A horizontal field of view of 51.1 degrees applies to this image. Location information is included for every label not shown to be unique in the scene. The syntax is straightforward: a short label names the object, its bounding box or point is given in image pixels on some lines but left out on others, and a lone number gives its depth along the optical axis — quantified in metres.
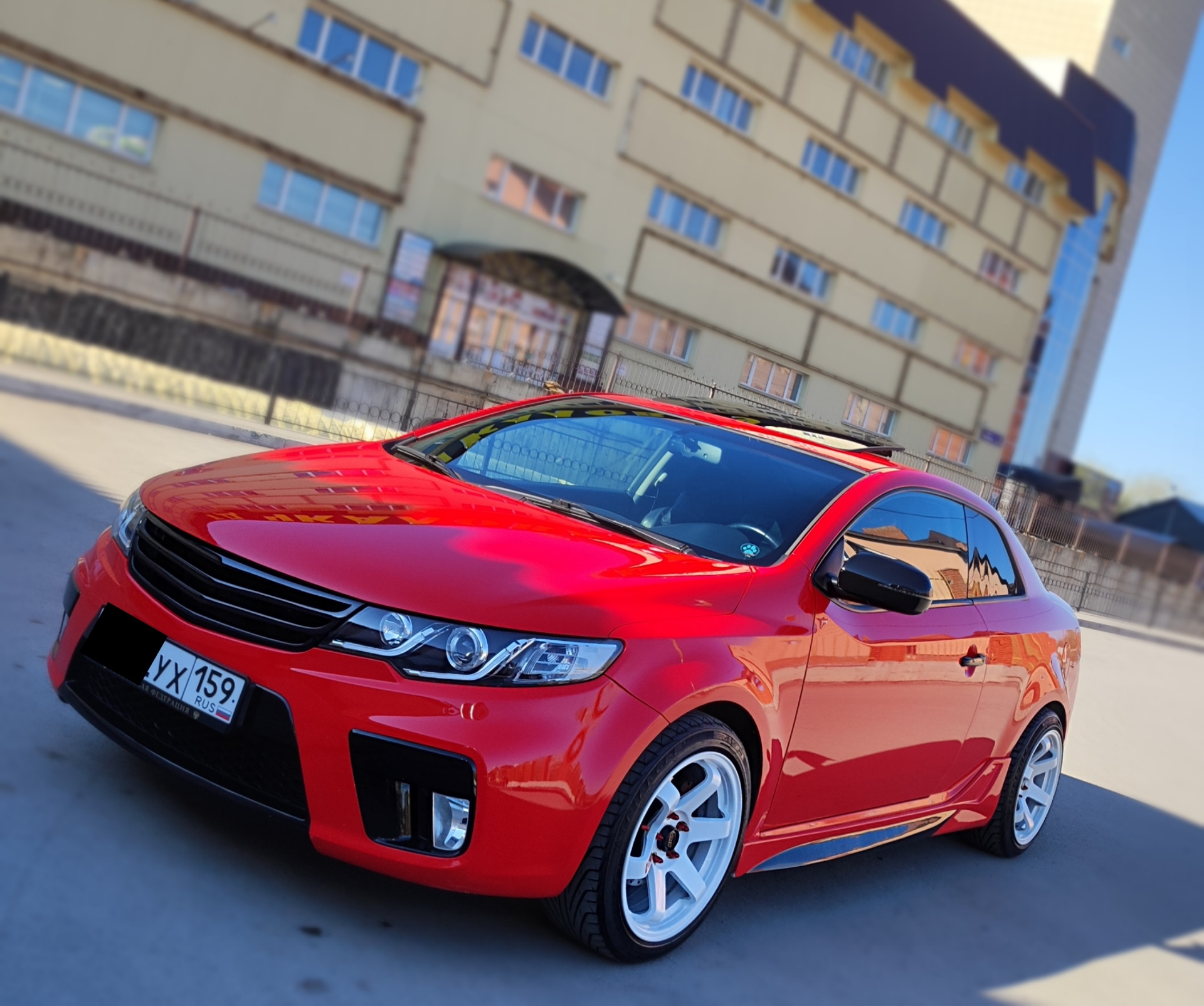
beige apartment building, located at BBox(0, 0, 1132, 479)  23.12
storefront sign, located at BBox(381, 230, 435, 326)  27.05
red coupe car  2.99
